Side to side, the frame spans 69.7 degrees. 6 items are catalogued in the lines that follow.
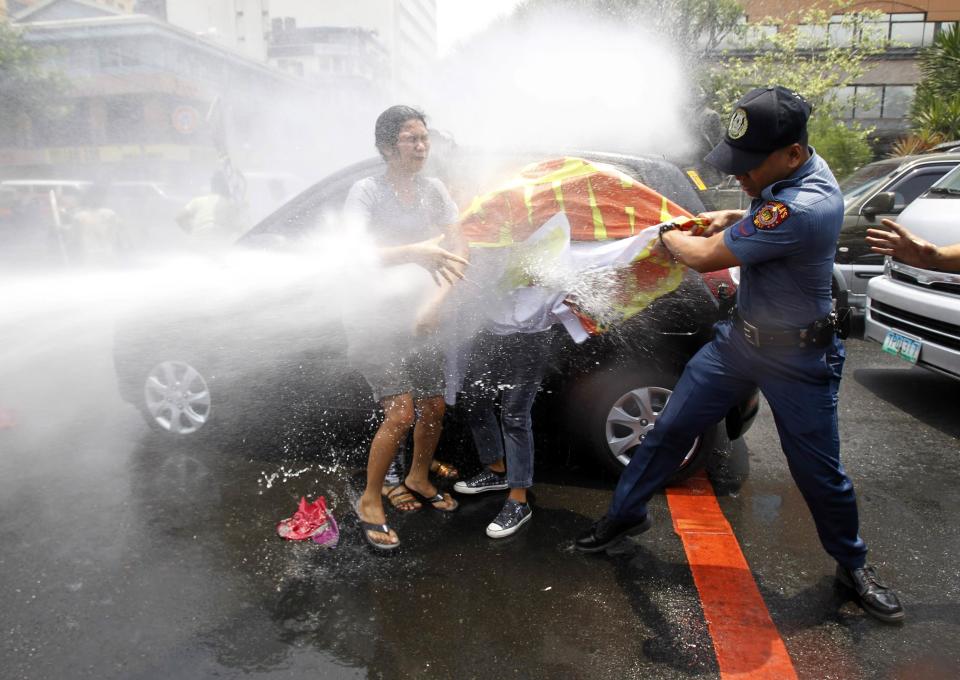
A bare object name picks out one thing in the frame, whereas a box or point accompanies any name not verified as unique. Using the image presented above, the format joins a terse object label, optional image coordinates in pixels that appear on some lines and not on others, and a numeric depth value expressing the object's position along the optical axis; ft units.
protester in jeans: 9.80
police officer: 7.34
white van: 13.62
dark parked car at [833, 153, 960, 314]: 21.91
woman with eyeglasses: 9.56
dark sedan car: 10.85
